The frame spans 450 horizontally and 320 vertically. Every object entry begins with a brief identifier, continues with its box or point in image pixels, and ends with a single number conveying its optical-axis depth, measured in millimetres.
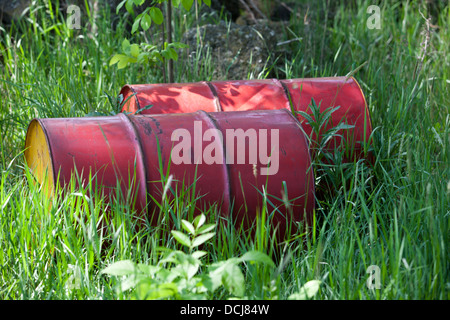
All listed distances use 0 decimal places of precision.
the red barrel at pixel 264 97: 5852
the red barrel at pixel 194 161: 4434
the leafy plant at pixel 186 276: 3158
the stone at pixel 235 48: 8227
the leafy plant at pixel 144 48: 6385
